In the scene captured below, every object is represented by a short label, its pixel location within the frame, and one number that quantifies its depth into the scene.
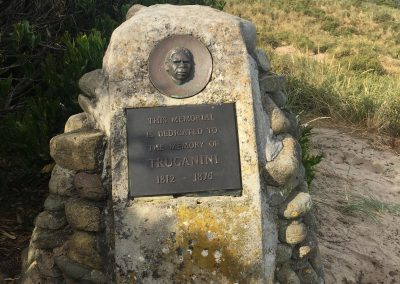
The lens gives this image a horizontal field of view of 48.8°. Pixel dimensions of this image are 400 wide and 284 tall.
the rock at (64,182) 2.72
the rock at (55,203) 2.76
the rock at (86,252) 2.60
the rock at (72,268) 2.64
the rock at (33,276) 2.75
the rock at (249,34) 2.89
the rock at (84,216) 2.61
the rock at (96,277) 2.62
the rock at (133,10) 3.38
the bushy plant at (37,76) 3.52
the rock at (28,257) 2.83
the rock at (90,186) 2.64
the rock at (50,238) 2.75
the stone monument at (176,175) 2.51
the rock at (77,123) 2.93
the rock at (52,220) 2.74
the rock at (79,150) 2.67
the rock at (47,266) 2.73
